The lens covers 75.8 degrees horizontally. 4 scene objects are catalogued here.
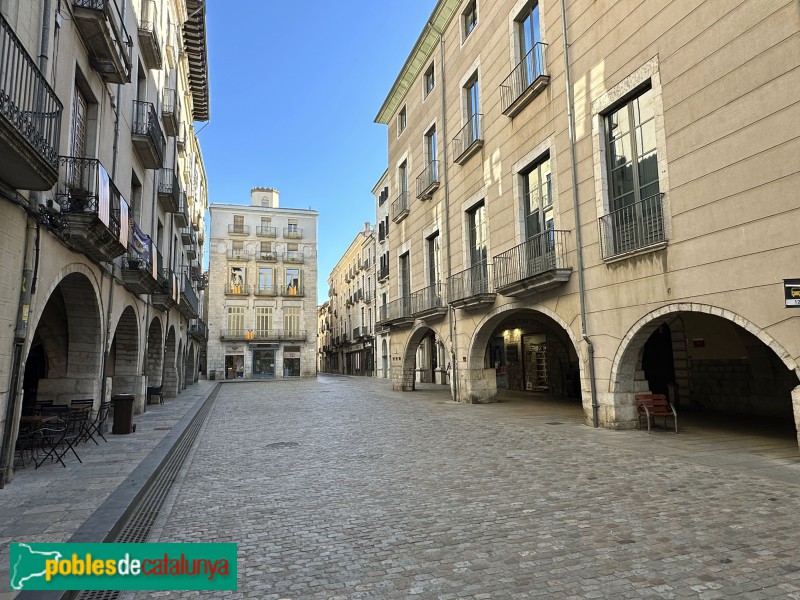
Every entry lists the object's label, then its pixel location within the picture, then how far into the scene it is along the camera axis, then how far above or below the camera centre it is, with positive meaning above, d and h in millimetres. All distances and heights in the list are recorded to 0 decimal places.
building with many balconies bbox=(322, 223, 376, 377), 46938 +5044
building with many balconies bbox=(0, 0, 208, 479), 6020 +2501
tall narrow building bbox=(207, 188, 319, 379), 44562 +5893
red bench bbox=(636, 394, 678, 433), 9664 -1078
